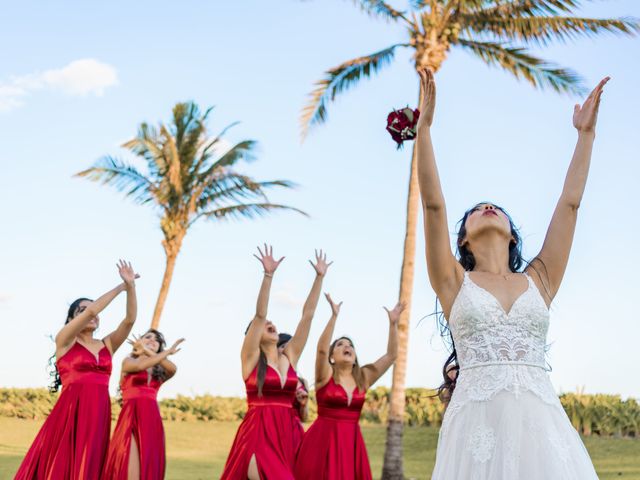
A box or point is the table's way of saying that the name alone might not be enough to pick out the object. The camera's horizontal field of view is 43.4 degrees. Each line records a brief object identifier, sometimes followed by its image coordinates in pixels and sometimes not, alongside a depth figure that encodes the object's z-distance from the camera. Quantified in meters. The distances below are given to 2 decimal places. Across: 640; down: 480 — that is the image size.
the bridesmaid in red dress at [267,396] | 7.09
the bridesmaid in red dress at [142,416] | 8.48
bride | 2.90
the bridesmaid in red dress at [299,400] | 8.15
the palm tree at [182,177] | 19.73
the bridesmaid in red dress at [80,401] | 7.41
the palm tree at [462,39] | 15.24
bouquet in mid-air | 4.15
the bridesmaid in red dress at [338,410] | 8.03
